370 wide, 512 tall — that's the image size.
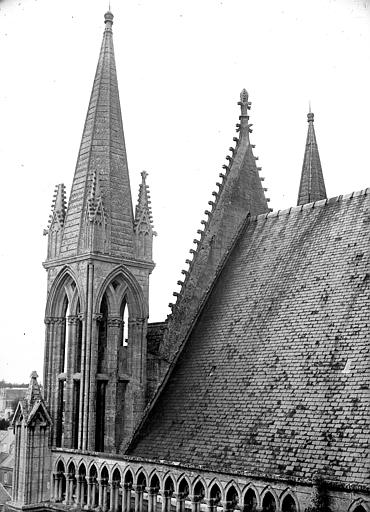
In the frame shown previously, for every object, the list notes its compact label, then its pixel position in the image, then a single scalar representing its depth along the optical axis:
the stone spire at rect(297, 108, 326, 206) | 33.44
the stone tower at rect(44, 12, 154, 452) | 20.47
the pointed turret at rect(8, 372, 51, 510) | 20.00
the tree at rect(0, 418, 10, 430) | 99.81
